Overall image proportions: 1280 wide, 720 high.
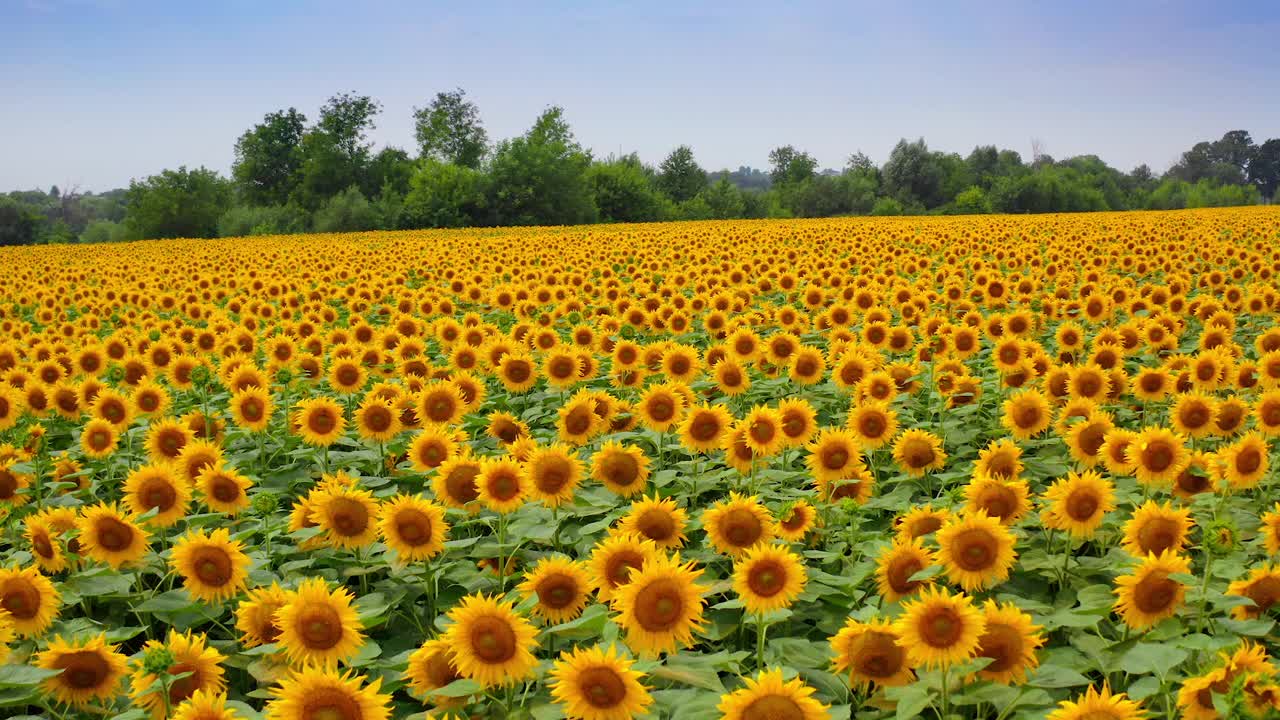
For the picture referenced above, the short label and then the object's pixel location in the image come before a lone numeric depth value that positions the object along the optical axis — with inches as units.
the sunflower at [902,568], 145.6
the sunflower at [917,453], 214.7
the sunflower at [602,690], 106.5
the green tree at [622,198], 2726.4
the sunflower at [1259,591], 135.9
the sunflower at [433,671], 123.3
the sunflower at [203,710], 99.1
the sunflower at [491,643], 116.5
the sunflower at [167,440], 209.8
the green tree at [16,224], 2812.5
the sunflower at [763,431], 200.7
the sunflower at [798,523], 167.9
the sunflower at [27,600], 138.3
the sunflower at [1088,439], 204.8
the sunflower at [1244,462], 178.5
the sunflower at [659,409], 227.9
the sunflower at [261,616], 139.2
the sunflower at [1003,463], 183.2
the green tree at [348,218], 2165.4
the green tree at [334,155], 2908.5
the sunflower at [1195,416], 219.5
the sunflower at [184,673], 120.0
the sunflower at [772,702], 100.3
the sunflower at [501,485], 166.2
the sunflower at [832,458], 201.0
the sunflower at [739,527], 153.3
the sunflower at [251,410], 244.1
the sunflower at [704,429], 210.8
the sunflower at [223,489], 184.5
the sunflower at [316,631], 122.9
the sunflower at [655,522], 157.2
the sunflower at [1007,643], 117.1
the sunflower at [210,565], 151.6
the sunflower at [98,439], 233.3
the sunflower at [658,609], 121.0
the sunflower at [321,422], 229.6
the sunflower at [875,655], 122.0
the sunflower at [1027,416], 230.1
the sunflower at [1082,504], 159.6
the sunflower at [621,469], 193.5
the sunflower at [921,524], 155.2
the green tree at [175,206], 2466.8
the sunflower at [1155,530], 148.7
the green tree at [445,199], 2165.4
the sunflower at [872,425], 224.4
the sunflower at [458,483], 175.9
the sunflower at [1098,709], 94.4
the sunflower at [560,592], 140.8
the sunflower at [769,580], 130.0
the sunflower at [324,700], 102.2
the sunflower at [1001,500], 160.4
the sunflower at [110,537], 162.7
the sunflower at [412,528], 157.9
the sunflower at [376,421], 231.6
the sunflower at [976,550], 138.2
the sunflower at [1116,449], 190.2
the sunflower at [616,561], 137.1
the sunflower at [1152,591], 134.3
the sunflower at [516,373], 288.6
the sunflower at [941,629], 110.8
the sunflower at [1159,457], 183.9
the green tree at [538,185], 2284.7
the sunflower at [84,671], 127.4
